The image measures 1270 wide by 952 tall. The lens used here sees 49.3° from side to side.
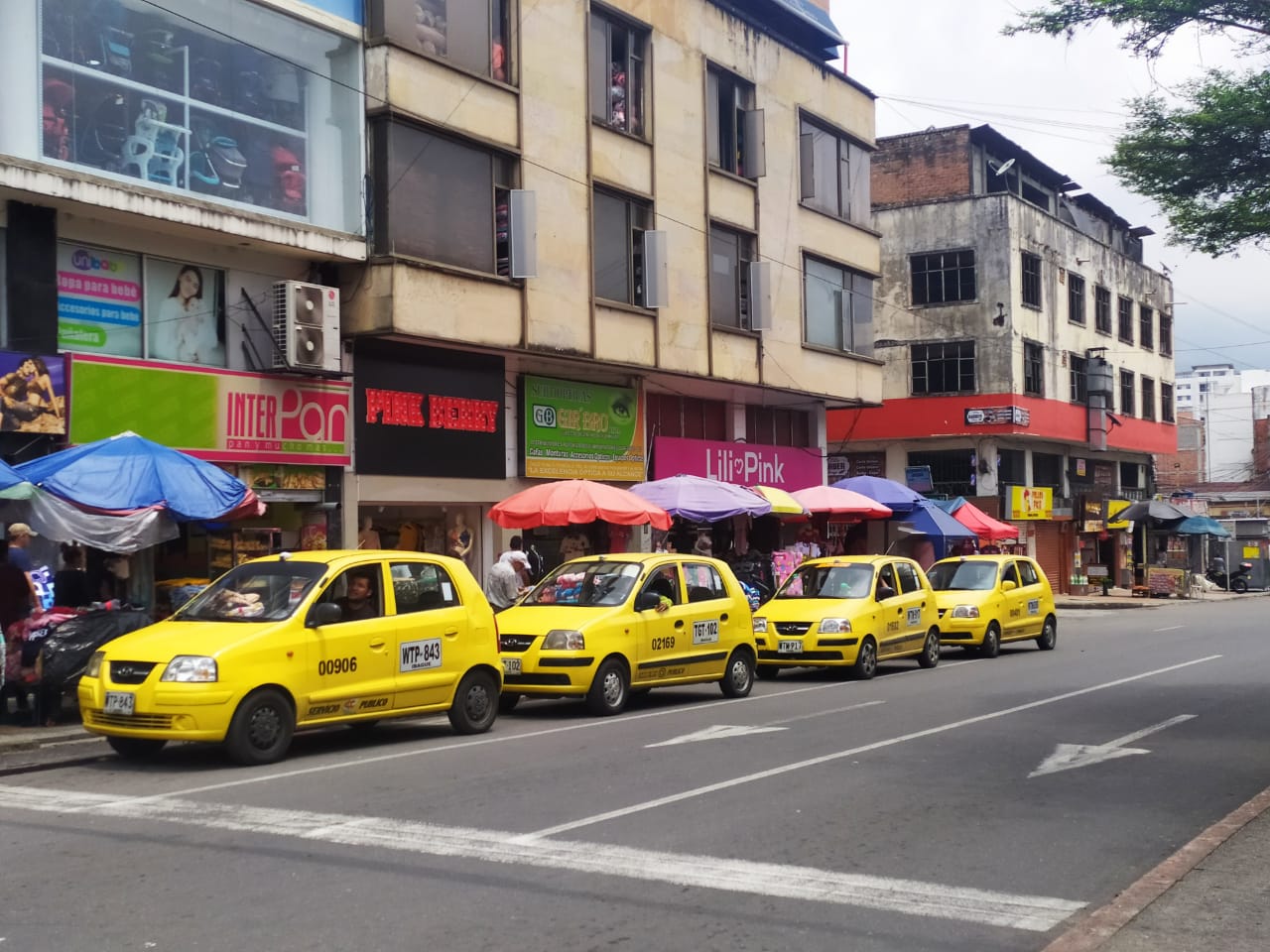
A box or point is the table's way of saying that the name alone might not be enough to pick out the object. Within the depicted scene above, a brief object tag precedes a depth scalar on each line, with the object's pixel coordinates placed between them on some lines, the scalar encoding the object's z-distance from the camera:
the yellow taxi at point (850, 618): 18.62
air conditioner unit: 18.72
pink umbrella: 25.81
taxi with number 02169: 14.09
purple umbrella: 22.22
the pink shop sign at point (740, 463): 27.70
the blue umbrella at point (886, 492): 27.45
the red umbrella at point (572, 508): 19.67
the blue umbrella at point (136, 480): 13.96
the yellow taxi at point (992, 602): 22.42
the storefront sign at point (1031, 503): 45.69
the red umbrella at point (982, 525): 31.31
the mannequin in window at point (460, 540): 22.52
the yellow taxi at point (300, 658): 10.59
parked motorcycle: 54.25
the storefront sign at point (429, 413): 20.67
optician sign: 24.00
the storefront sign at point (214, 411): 16.58
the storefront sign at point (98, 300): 16.73
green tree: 12.94
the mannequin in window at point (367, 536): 20.80
